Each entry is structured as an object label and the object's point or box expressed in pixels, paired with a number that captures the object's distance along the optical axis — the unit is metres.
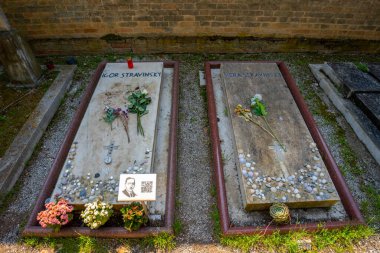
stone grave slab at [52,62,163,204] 3.45
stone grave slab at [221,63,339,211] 3.36
